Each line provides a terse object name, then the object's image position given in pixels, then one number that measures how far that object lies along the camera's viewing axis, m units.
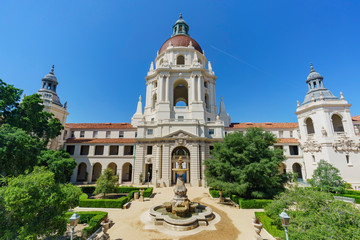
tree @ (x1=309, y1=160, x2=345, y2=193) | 24.39
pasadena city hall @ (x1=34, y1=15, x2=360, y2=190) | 34.06
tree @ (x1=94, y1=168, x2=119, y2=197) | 22.98
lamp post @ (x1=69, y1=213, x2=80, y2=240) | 9.25
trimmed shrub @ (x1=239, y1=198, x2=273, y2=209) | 19.31
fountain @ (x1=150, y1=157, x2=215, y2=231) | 14.11
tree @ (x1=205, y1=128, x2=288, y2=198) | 19.81
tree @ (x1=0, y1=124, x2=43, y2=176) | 17.88
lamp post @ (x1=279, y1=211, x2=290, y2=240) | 8.65
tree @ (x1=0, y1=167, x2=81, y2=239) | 8.20
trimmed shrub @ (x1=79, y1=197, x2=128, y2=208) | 19.92
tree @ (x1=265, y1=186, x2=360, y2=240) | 6.77
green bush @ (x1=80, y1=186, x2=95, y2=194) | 27.70
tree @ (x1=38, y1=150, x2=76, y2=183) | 23.39
